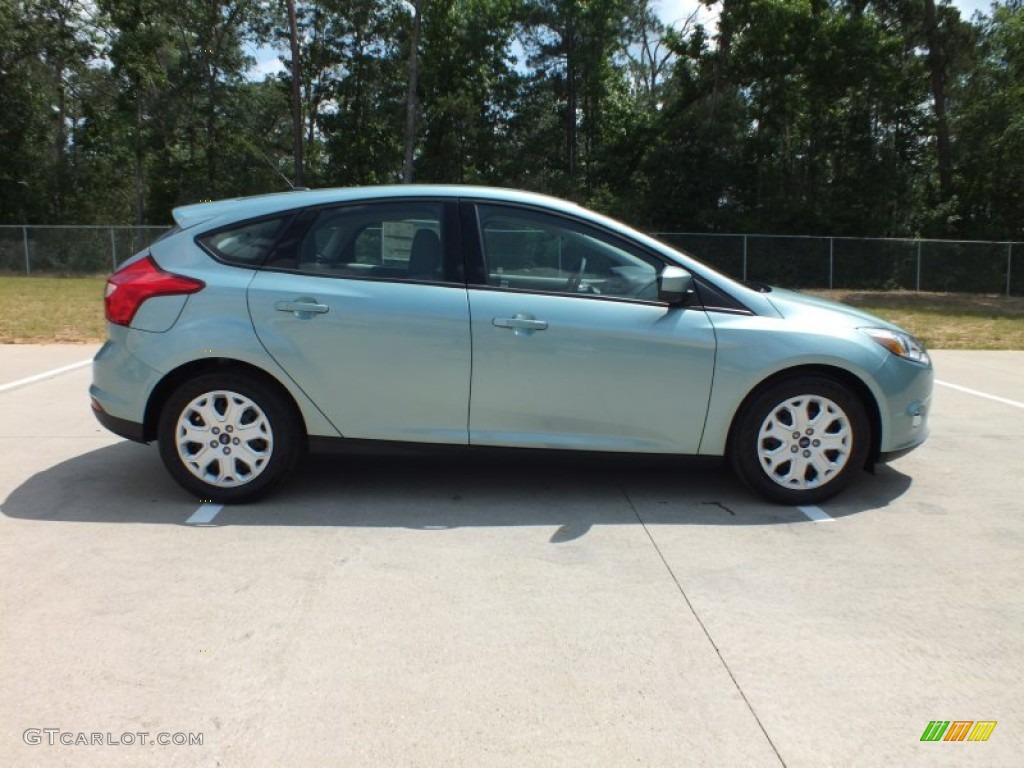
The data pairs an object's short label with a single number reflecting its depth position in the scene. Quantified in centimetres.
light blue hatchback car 459
